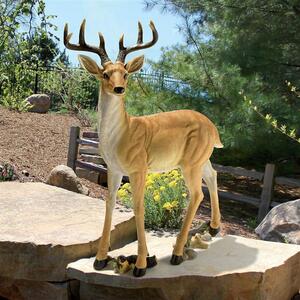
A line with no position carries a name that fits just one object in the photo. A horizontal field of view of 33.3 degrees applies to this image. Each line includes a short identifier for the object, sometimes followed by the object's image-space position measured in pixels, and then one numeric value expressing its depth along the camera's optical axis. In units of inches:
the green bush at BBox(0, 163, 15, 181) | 276.4
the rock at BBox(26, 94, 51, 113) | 539.5
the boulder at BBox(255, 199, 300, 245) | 192.5
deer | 130.0
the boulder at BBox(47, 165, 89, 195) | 260.2
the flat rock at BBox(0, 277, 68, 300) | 152.6
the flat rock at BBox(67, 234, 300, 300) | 133.3
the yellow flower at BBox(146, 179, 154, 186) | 211.9
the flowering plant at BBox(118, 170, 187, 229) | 201.8
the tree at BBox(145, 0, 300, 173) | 250.7
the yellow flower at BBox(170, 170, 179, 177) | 219.9
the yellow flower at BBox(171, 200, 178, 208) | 201.3
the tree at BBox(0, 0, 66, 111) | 307.0
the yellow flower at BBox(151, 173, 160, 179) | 218.5
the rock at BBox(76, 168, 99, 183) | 329.1
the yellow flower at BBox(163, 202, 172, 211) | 195.6
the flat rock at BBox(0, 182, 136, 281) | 151.9
